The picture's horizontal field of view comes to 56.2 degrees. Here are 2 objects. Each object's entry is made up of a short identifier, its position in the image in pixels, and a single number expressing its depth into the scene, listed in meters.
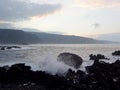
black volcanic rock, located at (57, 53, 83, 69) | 11.69
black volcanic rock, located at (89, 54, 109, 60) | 15.53
